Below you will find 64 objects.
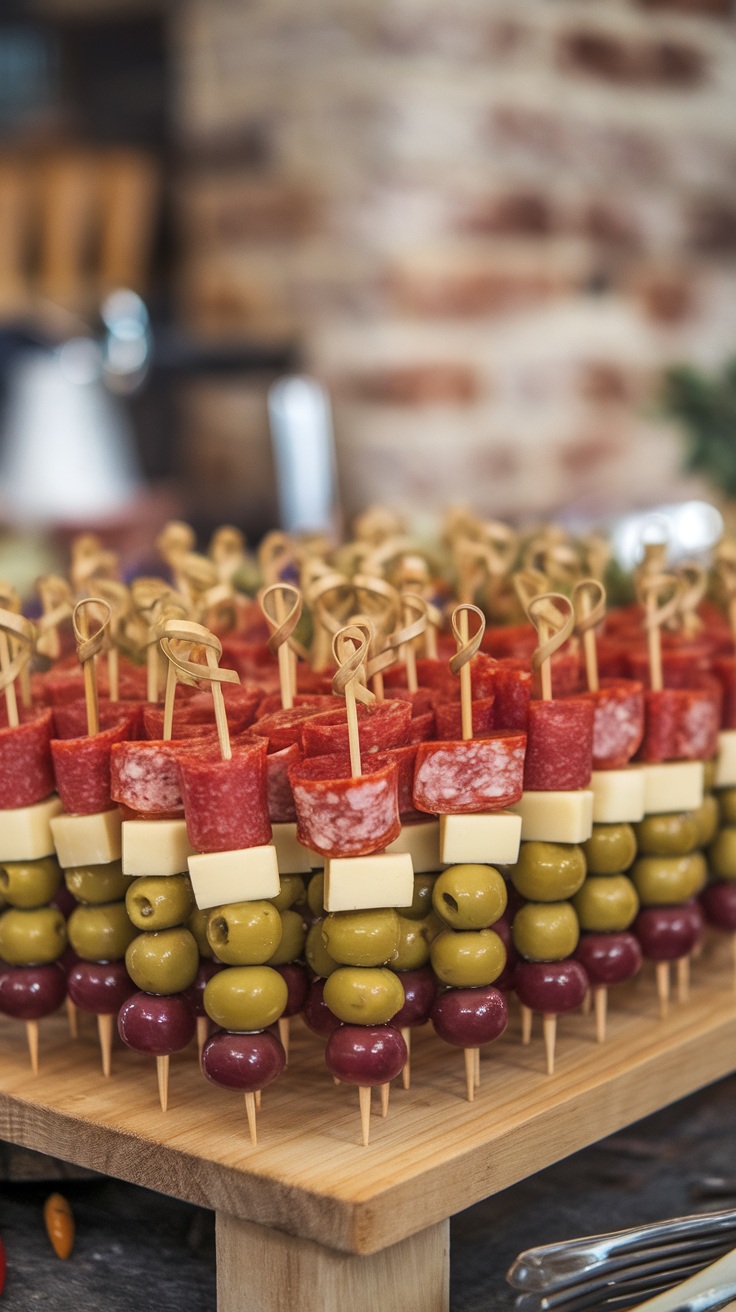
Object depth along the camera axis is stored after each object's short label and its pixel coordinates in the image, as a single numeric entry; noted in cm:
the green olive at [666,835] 102
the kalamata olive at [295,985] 91
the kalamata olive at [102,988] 93
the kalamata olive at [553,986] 94
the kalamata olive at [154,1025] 88
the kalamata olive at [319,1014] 90
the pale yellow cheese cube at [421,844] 90
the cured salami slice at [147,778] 86
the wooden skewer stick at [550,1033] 94
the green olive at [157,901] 87
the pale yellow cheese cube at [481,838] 88
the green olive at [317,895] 89
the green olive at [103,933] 93
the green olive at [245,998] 83
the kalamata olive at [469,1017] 88
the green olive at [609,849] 98
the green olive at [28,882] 94
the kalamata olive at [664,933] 103
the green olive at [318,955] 87
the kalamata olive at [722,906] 112
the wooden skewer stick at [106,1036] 94
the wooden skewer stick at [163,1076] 88
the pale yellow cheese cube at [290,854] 89
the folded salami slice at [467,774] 87
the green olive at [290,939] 89
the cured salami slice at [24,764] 93
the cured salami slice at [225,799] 82
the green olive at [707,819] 108
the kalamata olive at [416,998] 90
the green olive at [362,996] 82
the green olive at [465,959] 88
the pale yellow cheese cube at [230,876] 83
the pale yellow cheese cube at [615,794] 97
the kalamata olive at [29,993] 95
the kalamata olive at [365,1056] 82
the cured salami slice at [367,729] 85
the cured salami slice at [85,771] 90
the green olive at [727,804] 112
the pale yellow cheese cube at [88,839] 91
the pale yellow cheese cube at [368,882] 82
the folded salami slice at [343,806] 81
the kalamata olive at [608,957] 98
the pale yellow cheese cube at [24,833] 93
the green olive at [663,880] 102
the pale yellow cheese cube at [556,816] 93
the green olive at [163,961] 88
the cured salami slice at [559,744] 92
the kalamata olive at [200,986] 93
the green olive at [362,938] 83
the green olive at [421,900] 91
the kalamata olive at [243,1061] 83
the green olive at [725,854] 112
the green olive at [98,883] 92
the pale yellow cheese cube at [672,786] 101
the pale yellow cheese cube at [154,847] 86
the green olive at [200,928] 89
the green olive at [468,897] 88
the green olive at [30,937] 95
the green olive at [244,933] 83
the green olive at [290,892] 89
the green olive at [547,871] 93
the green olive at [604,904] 98
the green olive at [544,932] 94
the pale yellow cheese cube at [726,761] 109
